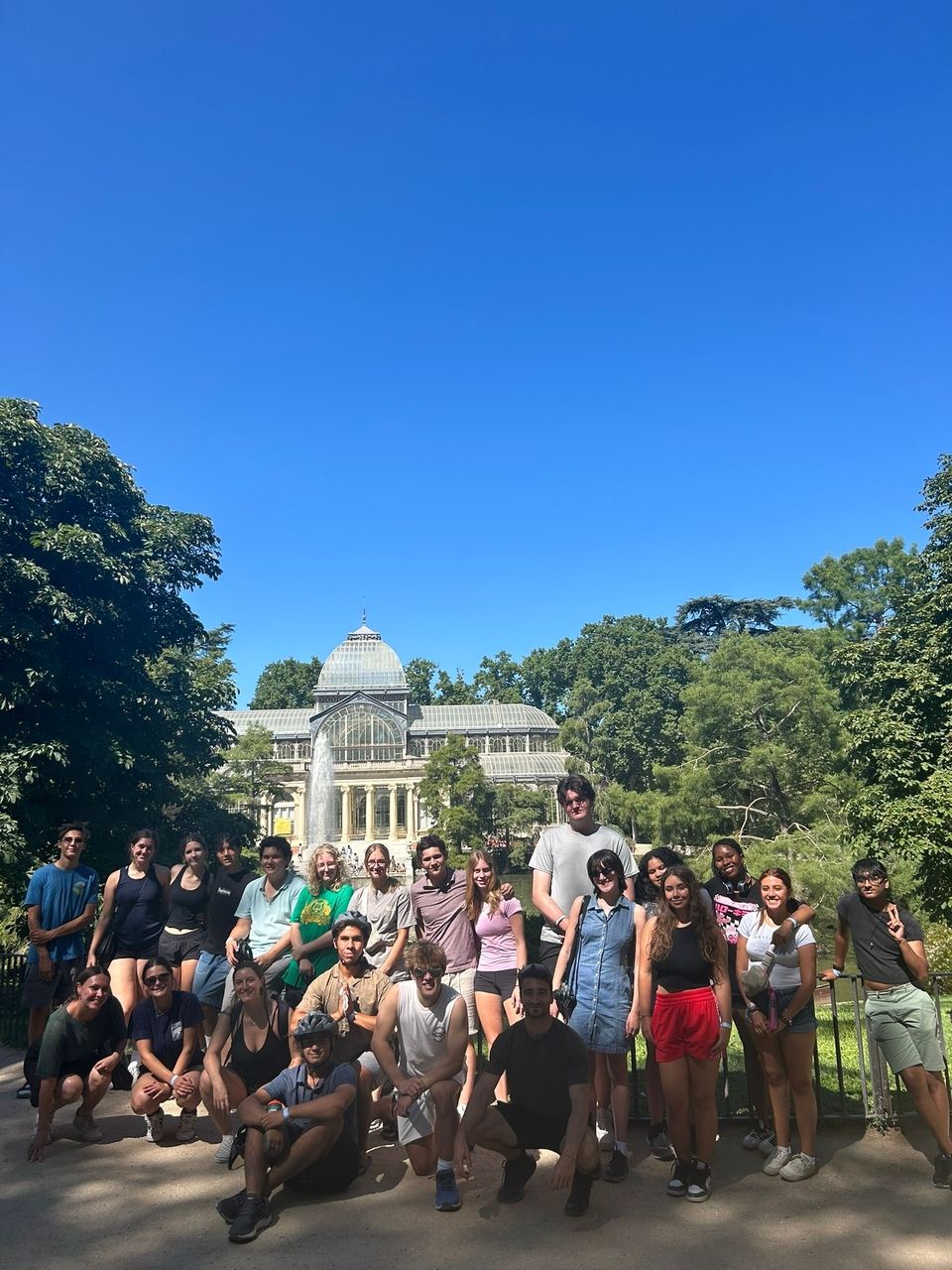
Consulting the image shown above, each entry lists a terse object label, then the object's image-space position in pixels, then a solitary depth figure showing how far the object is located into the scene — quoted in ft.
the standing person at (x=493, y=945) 20.04
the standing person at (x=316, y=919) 21.50
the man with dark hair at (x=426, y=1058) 16.65
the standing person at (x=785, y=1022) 17.31
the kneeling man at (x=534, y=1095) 15.85
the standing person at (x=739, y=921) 18.15
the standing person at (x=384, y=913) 20.86
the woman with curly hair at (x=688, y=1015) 16.57
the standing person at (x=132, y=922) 23.03
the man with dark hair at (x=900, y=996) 17.11
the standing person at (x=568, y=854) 19.69
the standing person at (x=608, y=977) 17.71
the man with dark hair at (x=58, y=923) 23.04
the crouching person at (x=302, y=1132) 15.75
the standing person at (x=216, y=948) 22.70
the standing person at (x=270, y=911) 21.90
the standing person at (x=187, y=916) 23.03
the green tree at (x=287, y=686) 291.99
